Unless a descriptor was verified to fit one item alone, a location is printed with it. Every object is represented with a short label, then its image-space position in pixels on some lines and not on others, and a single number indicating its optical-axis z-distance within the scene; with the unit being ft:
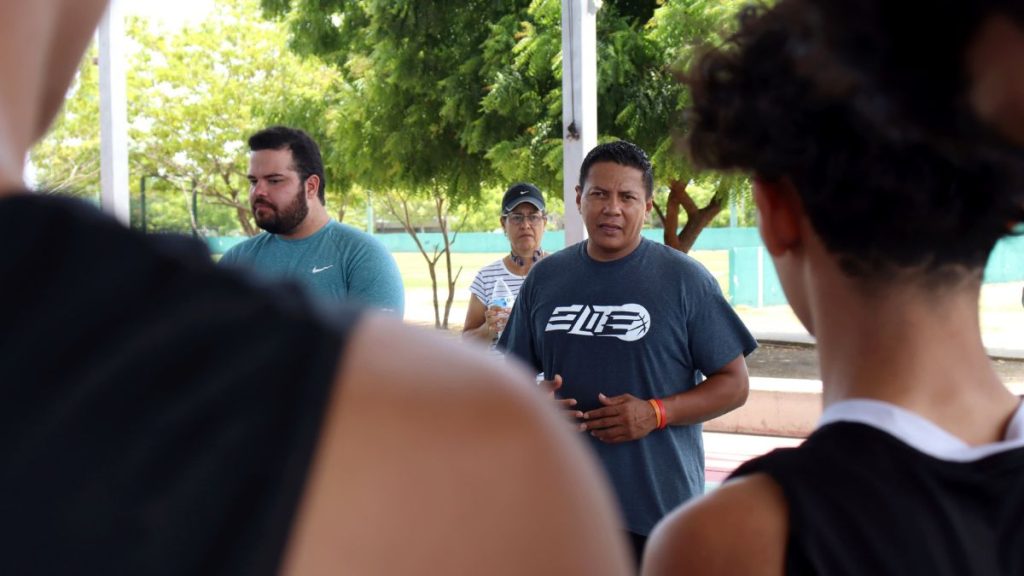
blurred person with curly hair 4.02
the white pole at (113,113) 25.99
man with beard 16.21
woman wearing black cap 19.33
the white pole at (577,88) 20.63
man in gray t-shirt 12.52
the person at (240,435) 1.33
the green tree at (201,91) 66.74
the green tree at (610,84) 34.06
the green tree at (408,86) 40.65
